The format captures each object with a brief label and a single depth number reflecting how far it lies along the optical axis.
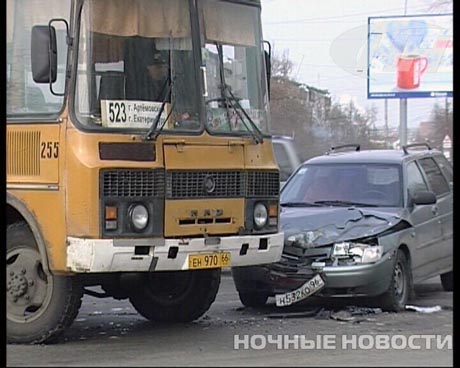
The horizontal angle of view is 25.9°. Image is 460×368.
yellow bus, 8.13
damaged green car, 10.38
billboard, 24.03
